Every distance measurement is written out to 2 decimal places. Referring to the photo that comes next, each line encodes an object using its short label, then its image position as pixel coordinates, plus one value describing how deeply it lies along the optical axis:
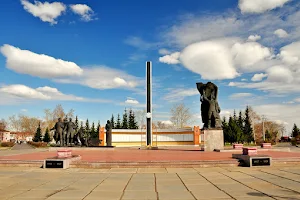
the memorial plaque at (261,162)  12.93
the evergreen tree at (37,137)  59.28
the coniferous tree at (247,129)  61.69
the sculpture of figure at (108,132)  35.28
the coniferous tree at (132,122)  65.55
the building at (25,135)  97.56
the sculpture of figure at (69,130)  28.86
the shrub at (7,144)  43.65
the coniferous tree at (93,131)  65.56
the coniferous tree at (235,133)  57.97
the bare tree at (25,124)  91.94
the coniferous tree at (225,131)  58.84
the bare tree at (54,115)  70.78
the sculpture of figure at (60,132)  28.08
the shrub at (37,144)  39.49
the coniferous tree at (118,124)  68.07
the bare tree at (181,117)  66.81
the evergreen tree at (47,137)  58.39
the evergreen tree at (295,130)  75.31
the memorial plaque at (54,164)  12.79
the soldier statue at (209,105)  24.66
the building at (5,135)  119.50
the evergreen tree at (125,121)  66.12
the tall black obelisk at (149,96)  39.78
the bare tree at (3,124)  107.70
